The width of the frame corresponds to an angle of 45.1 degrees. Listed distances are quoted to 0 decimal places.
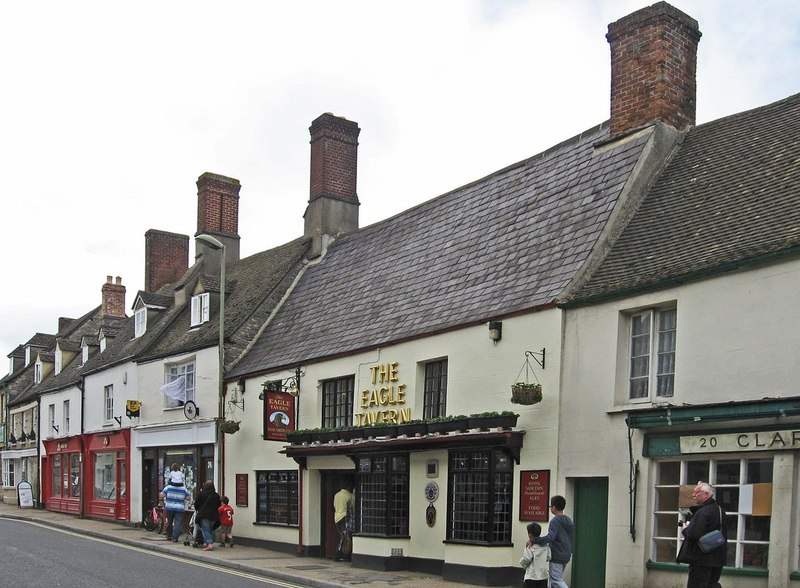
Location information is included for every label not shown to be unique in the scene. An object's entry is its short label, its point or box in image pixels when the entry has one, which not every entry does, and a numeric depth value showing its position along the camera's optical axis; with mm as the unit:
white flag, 28000
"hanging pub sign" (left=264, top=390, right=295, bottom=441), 21766
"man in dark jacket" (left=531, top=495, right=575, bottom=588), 12062
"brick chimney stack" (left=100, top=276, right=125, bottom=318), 44875
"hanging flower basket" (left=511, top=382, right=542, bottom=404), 15000
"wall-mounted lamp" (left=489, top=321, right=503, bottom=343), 16500
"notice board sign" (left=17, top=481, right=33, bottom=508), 40625
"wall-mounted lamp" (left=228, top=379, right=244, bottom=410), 24883
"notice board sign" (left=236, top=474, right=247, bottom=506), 24641
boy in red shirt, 23125
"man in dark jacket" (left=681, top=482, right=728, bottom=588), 10070
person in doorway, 20609
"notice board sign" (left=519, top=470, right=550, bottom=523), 15211
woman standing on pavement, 22531
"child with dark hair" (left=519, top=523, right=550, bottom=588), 12070
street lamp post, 22406
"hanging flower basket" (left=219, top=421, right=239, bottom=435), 24023
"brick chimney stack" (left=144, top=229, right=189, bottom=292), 37250
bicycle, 27312
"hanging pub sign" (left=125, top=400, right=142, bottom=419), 30016
